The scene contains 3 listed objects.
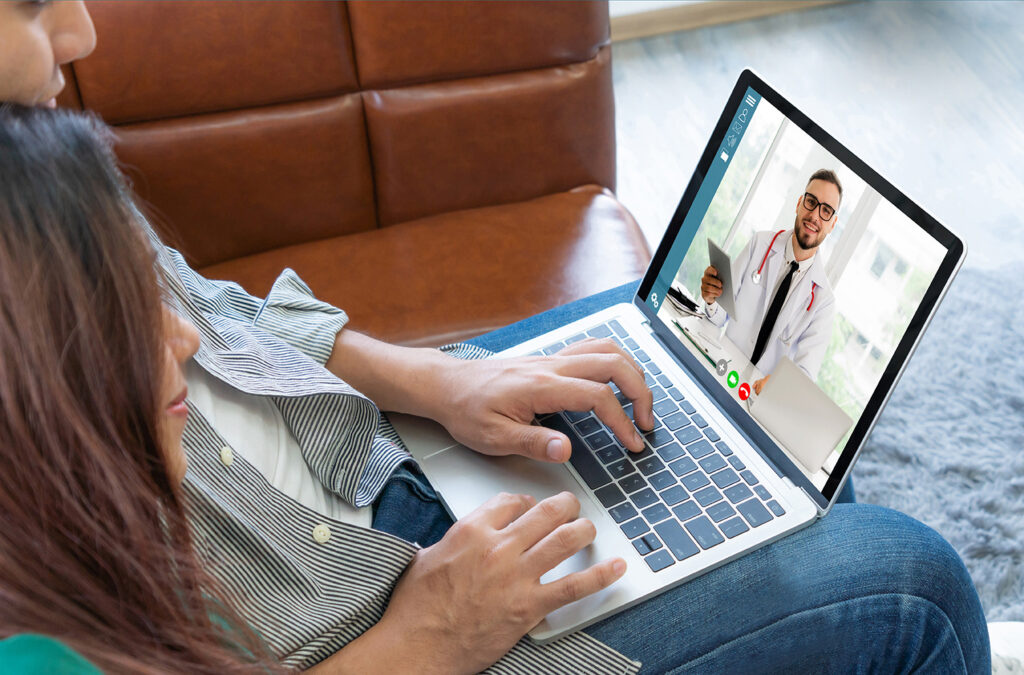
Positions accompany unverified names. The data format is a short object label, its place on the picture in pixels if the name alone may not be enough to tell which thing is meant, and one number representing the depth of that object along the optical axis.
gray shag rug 1.44
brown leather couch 1.28
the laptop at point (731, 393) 0.77
